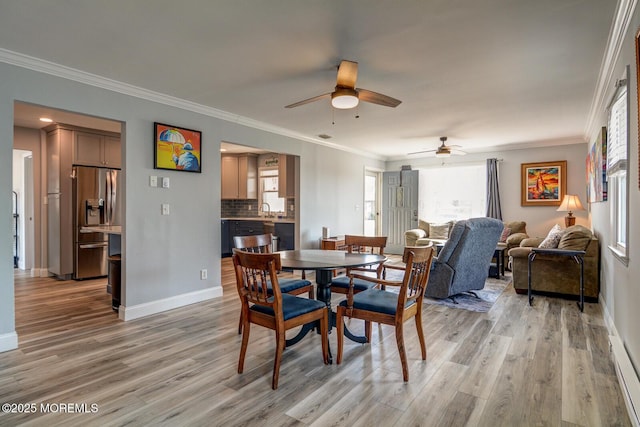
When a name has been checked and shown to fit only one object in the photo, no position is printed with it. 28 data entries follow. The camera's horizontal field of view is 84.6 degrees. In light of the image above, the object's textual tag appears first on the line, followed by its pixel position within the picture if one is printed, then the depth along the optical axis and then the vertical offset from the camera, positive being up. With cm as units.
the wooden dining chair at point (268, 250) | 306 -41
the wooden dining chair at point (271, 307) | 222 -67
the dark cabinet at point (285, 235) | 650 -46
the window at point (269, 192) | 830 +44
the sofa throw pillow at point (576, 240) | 411 -34
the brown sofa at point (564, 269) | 416 -74
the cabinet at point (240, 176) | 820 +80
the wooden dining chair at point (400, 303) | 236 -66
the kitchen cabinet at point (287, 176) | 605 +60
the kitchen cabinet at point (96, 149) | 553 +99
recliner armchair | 412 -58
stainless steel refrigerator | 546 -4
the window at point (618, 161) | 240 +38
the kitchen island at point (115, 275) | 391 -73
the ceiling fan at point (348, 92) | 272 +97
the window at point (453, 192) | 765 +41
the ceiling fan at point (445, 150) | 609 +107
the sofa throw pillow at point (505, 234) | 657 -44
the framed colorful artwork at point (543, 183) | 658 +53
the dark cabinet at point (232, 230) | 798 -46
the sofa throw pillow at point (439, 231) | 729 -43
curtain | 714 +38
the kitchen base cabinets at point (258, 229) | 657 -40
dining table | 255 -40
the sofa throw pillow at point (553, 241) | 443 -39
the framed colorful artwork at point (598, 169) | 353 +48
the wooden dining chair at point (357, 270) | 309 -54
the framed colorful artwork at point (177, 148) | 386 +71
